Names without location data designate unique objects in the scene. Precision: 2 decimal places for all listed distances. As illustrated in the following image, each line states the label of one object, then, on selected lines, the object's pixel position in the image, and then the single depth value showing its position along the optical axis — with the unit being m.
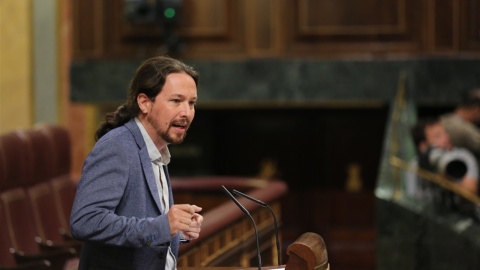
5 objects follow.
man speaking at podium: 8.51
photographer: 14.71
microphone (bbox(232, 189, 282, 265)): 8.73
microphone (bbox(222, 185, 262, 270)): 8.64
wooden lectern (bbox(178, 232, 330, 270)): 8.54
